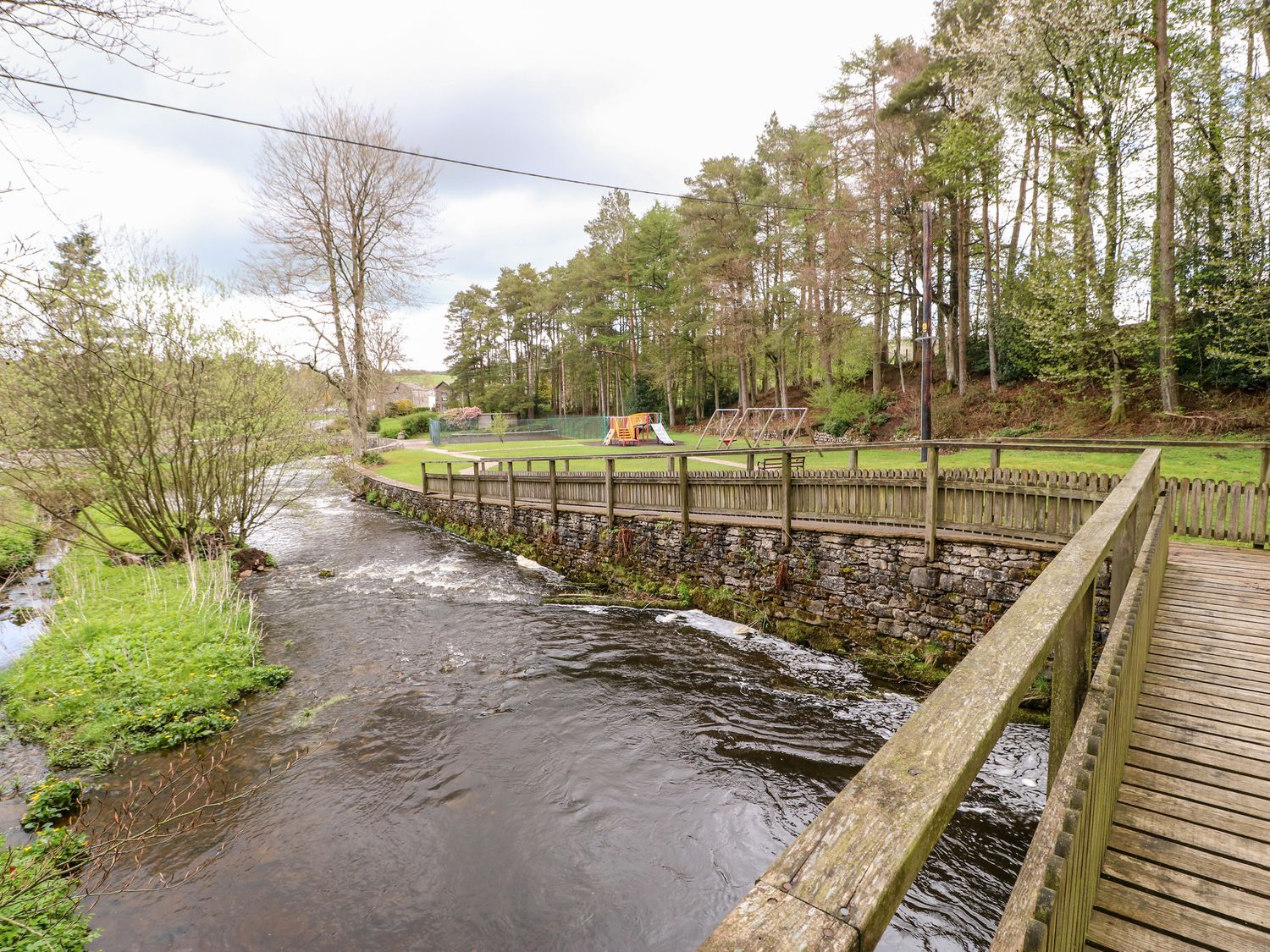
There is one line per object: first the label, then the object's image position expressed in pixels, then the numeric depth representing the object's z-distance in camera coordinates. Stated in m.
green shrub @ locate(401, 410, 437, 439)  43.49
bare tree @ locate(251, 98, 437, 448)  22.70
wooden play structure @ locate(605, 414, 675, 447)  32.53
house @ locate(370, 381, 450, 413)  65.88
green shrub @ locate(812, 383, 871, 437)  24.89
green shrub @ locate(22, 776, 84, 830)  4.72
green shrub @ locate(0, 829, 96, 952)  3.40
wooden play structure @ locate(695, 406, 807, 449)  24.77
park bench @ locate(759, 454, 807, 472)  11.54
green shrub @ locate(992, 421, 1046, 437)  18.47
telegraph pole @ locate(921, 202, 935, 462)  11.70
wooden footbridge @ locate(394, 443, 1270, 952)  0.77
